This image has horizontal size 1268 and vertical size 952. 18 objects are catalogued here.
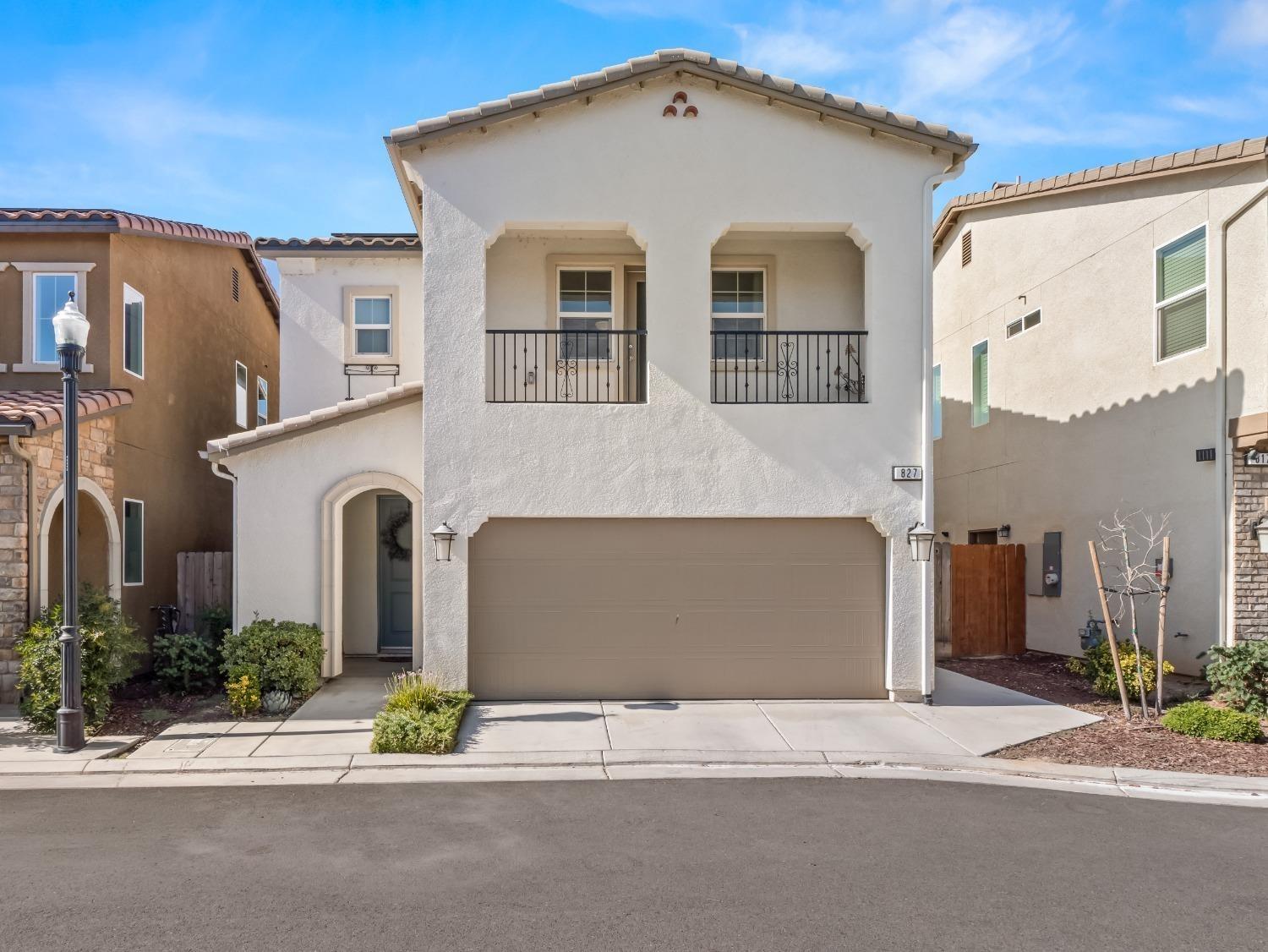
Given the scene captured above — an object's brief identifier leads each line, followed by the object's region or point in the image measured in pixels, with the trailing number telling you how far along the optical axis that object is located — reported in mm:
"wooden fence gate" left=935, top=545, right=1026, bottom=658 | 14156
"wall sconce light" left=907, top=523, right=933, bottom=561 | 10117
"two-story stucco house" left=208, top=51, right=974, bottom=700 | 10117
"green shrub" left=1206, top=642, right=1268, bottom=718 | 9492
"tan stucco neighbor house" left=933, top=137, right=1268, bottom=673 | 10398
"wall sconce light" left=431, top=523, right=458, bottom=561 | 9945
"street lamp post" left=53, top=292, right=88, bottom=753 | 8133
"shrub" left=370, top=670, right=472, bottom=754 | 8211
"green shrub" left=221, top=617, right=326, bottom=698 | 9750
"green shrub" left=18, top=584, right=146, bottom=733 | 8648
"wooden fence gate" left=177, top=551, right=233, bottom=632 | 12000
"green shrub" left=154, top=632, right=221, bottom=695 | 10625
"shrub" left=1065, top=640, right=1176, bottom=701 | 10492
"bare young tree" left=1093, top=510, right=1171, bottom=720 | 11375
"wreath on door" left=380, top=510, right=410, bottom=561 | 12734
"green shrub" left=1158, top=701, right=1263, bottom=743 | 8648
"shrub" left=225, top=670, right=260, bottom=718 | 9477
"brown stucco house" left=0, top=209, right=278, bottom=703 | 9586
